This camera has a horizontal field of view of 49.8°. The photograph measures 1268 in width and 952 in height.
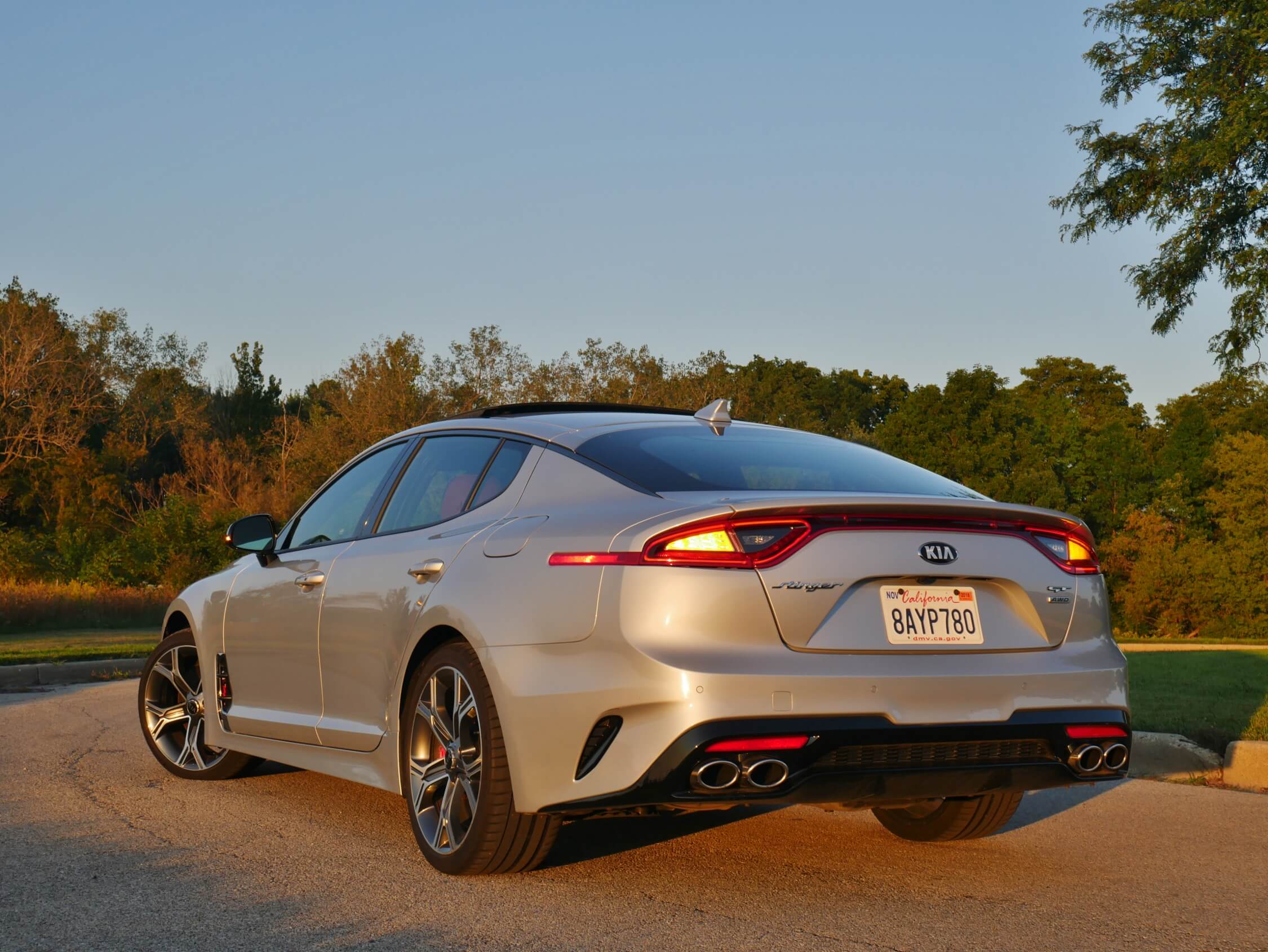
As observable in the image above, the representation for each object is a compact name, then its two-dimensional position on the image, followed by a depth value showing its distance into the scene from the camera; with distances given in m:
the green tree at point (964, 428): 68.31
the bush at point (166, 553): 26.33
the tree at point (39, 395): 43.00
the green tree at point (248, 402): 62.75
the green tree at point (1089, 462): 71.00
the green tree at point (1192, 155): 18.31
